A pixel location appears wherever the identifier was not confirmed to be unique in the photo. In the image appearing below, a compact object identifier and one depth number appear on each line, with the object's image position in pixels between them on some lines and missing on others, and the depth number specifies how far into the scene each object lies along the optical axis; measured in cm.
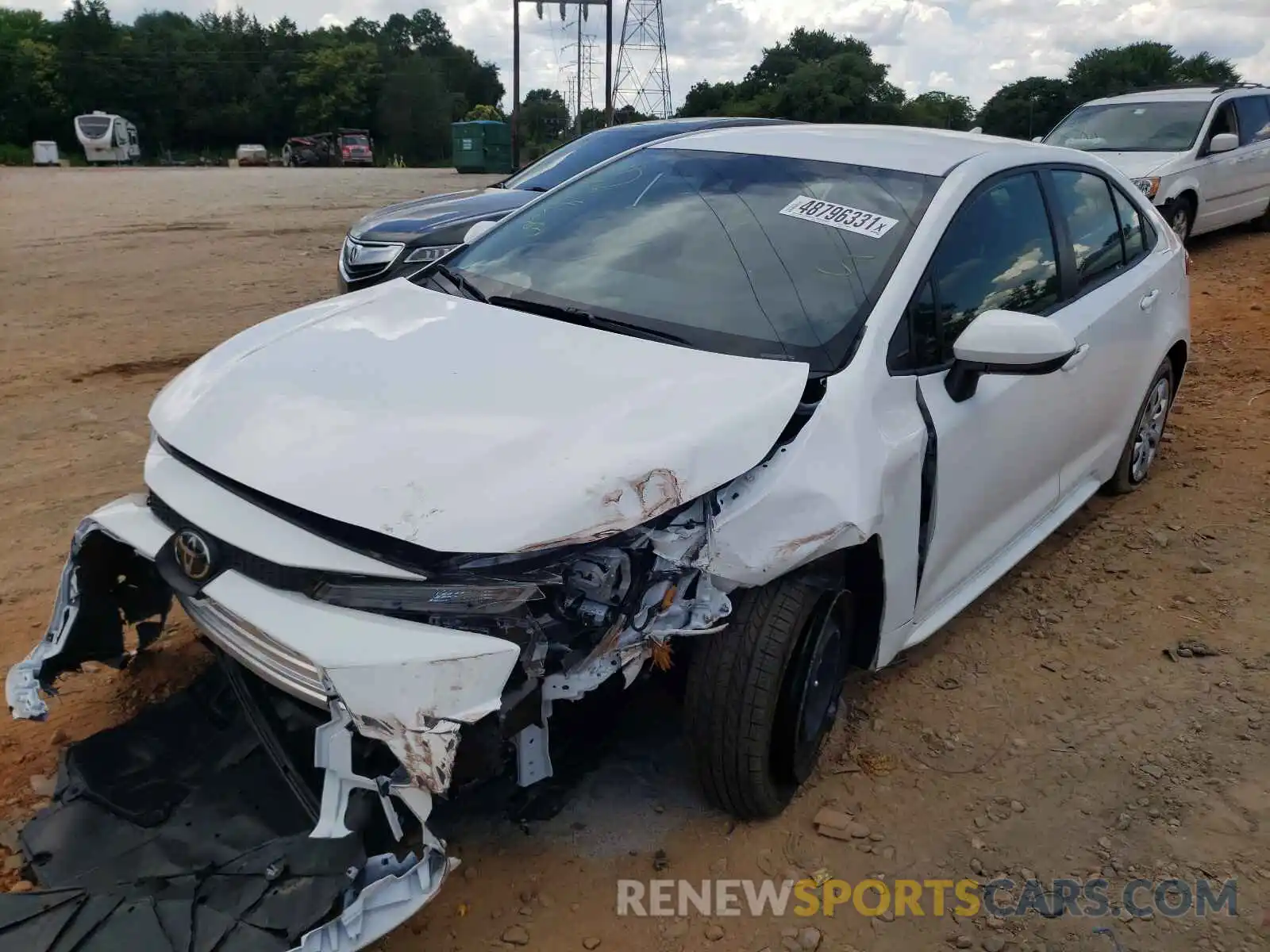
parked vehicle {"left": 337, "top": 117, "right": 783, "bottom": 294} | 659
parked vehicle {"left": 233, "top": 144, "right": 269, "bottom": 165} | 4978
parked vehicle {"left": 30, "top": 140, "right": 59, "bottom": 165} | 4384
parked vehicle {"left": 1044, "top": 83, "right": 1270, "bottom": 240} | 917
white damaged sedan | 203
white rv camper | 4678
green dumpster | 3516
